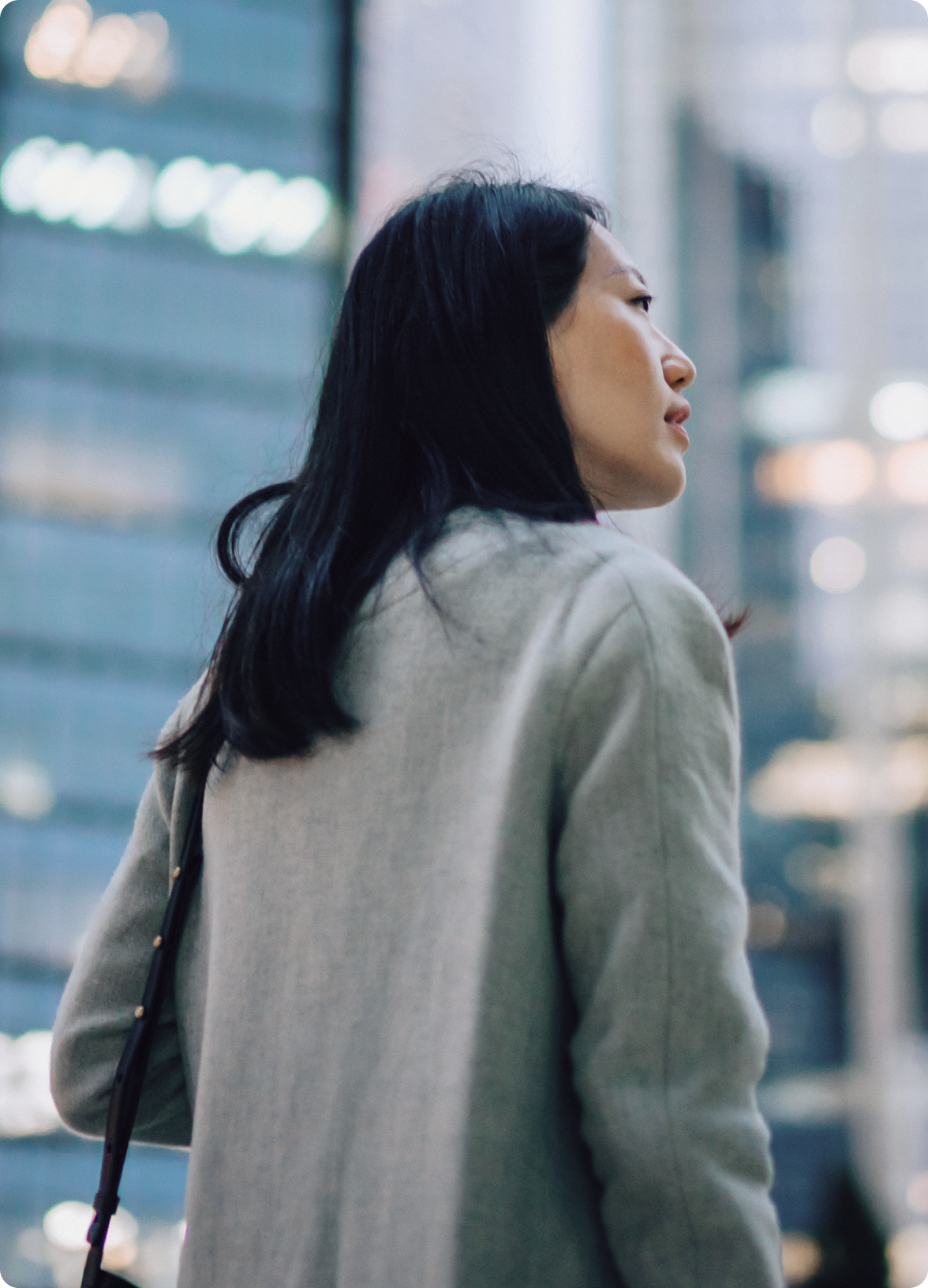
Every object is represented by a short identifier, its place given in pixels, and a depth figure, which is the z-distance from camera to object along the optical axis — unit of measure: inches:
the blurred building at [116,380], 1448.1
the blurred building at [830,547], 1216.2
